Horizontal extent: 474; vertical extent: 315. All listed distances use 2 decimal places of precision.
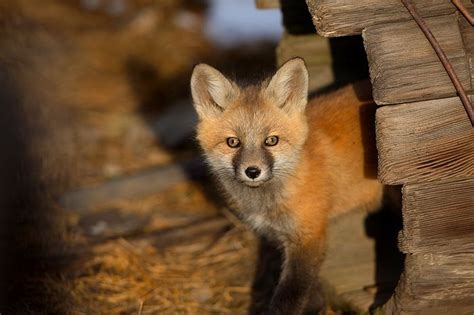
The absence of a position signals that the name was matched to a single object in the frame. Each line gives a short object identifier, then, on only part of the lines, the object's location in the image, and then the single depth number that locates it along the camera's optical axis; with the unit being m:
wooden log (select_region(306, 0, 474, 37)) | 5.86
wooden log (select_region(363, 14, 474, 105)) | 5.83
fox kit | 7.05
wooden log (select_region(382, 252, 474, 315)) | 6.23
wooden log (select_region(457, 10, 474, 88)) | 5.86
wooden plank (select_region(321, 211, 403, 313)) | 7.94
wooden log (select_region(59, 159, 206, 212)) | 10.65
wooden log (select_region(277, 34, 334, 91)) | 9.28
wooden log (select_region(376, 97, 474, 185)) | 5.91
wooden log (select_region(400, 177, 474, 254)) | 6.05
